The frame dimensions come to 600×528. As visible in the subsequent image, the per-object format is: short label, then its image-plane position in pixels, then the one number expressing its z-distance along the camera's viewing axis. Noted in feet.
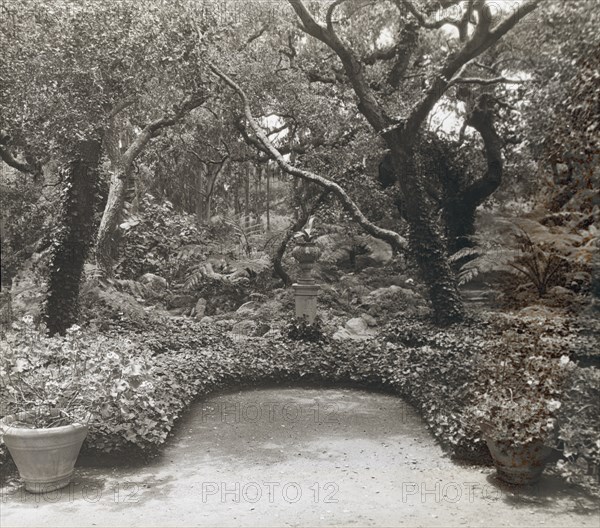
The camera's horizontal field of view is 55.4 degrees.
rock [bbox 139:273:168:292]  45.01
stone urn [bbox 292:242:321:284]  32.50
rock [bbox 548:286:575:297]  26.81
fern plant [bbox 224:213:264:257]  50.68
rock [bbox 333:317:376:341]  32.42
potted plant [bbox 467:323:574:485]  14.01
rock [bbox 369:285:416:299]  42.57
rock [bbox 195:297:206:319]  41.22
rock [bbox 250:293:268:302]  43.80
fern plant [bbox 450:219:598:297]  25.32
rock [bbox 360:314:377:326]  38.26
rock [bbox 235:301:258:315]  39.61
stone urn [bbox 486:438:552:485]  14.03
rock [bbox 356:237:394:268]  55.36
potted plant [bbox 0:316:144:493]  14.16
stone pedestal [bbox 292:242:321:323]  31.81
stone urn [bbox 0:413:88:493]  14.01
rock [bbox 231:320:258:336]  34.72
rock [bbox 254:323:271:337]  34.06
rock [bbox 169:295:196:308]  43.98
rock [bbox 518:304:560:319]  24.90
